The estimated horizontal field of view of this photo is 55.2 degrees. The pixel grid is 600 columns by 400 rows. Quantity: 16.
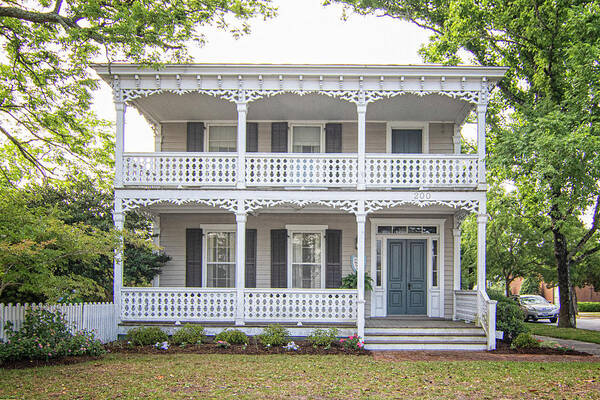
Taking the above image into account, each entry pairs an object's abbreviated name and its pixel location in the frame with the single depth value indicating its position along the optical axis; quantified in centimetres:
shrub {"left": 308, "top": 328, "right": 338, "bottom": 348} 1302
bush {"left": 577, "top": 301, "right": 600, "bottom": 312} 3928
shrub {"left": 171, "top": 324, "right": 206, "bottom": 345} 1321
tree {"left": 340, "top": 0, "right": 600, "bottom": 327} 1358
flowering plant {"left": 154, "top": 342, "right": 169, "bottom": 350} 1269
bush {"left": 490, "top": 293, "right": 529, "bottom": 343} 1390
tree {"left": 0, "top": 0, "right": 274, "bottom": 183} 1089
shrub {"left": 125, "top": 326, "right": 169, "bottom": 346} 1316
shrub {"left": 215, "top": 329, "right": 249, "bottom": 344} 1321
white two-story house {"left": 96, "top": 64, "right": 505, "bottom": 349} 1398
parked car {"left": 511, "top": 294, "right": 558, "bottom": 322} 2709
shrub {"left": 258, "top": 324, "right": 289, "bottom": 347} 1301
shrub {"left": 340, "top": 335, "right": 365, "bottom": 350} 1292
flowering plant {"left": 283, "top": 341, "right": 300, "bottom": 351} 1273
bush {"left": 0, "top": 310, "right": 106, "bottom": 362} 1068
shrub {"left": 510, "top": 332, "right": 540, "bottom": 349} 1338
